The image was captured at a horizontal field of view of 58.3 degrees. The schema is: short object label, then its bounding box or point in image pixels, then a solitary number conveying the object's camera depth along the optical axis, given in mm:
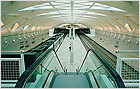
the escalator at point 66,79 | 2671
